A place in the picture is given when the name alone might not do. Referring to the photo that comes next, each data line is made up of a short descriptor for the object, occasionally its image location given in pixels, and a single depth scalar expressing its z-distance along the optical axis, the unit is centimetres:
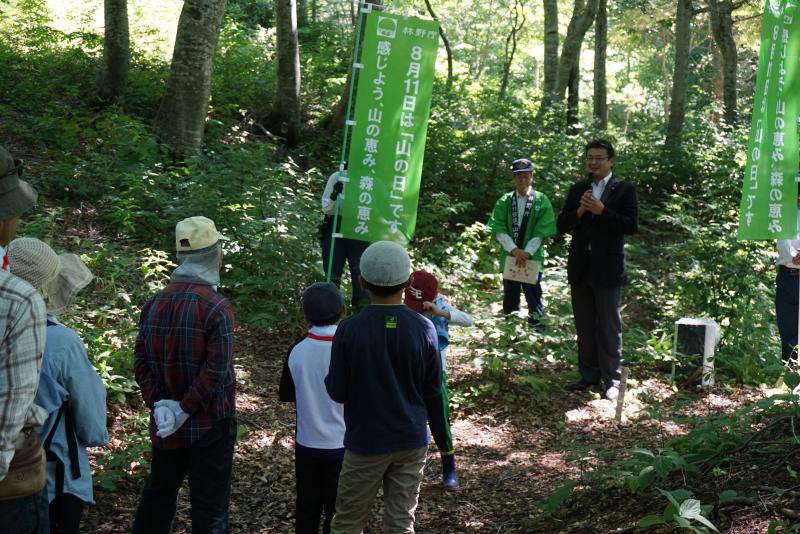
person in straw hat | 316
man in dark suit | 696
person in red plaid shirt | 352
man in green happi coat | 841
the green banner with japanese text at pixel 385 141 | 659
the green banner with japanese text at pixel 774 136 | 670
